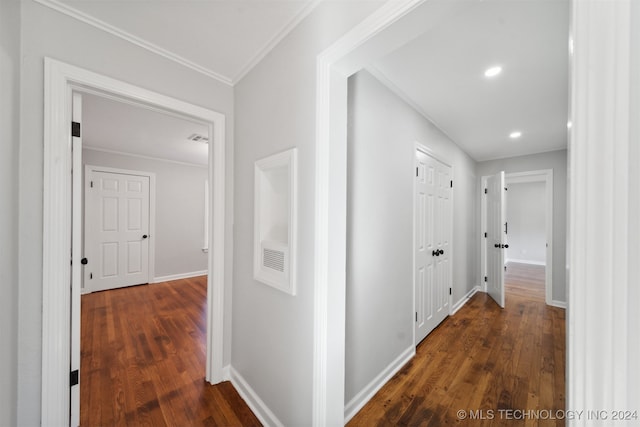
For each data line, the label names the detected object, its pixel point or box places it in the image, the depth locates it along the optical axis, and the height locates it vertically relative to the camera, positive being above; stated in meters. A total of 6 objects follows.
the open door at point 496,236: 3.60 -0.34
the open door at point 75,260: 1.39 -0.29
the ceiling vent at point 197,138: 3.40 +1.16
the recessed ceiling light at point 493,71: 1.77 +1.13
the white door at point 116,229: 3.98 -0.30
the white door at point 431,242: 2.47 -0.33
